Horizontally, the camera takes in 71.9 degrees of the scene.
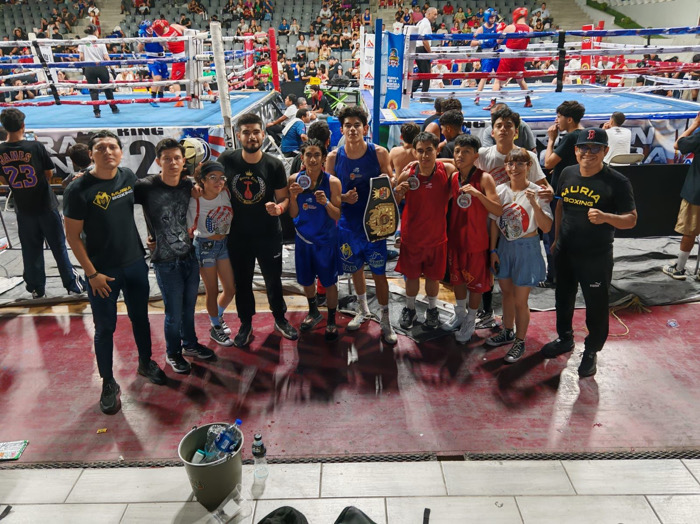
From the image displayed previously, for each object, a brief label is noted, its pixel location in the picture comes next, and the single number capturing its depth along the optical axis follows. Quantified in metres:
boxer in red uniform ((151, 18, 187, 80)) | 8.77
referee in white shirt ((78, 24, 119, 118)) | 8.12
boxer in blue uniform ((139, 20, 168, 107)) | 9.81
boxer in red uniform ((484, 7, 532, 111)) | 7.87
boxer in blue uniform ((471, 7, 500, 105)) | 7.90
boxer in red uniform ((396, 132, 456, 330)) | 3.63
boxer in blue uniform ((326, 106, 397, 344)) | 3.77
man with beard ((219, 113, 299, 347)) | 3.56
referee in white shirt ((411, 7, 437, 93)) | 8.75
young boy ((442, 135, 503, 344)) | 3.55
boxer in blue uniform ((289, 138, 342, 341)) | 3.59
